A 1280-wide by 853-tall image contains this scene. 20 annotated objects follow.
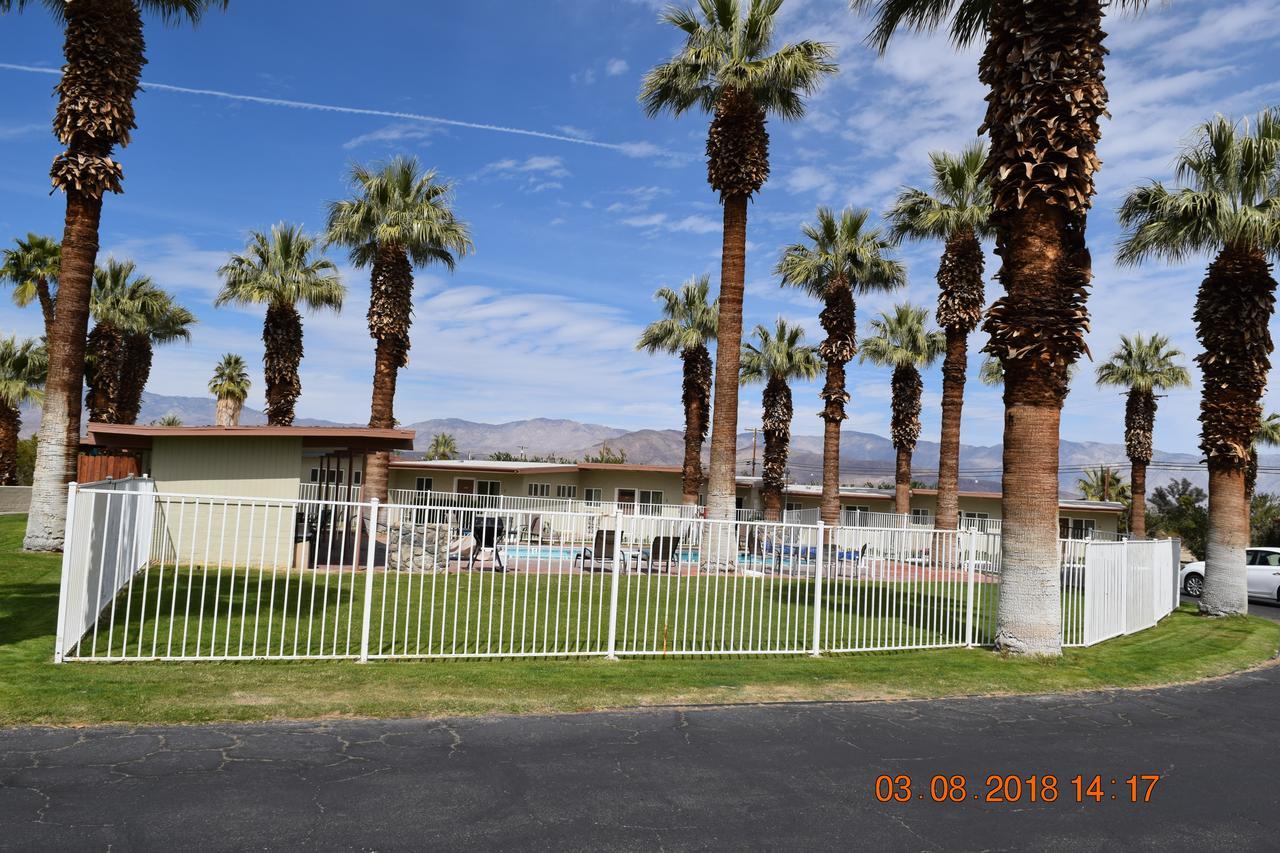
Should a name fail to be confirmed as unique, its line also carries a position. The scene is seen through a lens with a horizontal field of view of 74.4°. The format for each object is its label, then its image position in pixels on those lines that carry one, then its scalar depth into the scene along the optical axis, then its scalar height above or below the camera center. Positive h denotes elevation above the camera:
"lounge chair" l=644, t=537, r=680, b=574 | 20.17 -1.74
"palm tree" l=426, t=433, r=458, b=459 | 76.19 +2.15
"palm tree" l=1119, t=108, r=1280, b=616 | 17.31 +4.12
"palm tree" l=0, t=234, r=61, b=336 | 31.70 +6.87
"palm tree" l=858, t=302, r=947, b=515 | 38.28 +6.14
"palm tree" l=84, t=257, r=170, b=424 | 35.12 +5.64
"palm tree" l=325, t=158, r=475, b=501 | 26.39 +7.42
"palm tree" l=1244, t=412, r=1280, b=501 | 48.58 +4.35
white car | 23.44 -1.98
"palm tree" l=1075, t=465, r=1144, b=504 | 66.69 +1.18
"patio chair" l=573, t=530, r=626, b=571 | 20.19 -1.95
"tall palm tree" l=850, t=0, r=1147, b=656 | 11.08 +3.15
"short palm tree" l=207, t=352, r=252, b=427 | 49.31 +4.35
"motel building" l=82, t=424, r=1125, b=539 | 17.70 -0.29
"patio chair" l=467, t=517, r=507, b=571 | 22.55 -1.80
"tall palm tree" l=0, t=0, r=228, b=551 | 16.06 +5.21
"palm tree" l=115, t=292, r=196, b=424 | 38.59 +4.38
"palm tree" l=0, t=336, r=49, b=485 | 36.28 +2.80
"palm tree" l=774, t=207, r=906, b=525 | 31.27 +7.92
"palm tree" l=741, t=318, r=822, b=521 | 41.16 +5.80
